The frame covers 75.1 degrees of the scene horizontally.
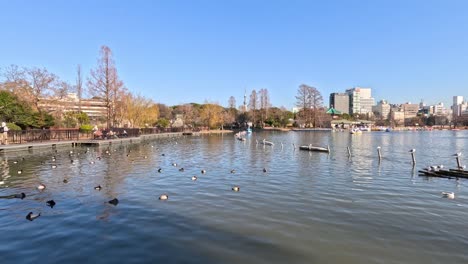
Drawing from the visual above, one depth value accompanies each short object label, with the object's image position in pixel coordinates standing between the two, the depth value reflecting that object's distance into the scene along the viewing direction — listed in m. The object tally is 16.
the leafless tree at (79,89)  55.92
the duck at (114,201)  9.65
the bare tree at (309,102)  102.44
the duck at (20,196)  10.47
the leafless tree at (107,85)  43.84
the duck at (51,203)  9.49
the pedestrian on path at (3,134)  27.13
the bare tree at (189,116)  88.00
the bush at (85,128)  40.01
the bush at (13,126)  29.98
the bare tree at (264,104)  100.12
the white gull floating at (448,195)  10.94
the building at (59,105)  39.50
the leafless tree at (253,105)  99.75
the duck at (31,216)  8.16
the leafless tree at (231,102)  104.69
